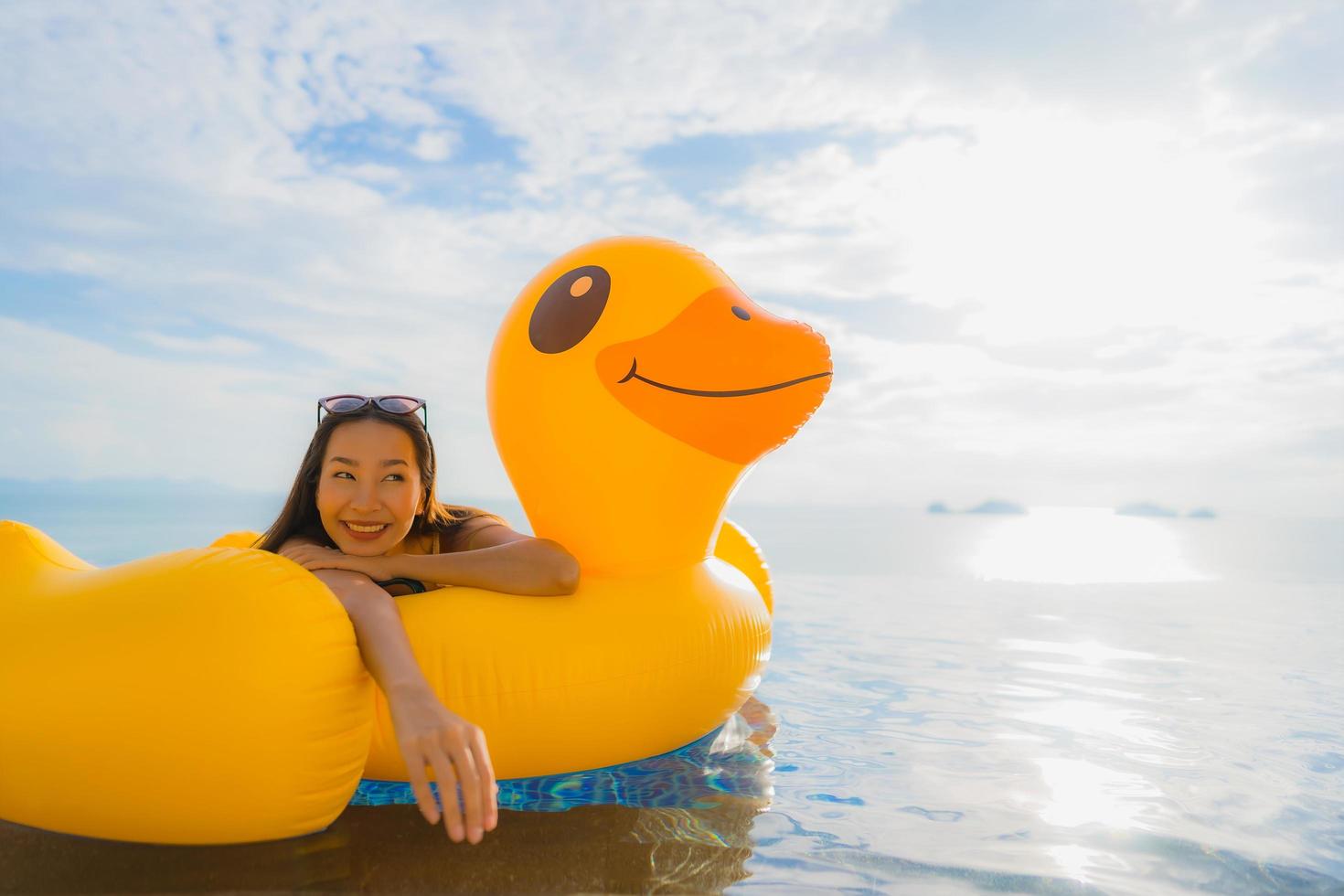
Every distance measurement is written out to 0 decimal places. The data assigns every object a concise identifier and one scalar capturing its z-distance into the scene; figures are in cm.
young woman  238
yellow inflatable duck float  187
